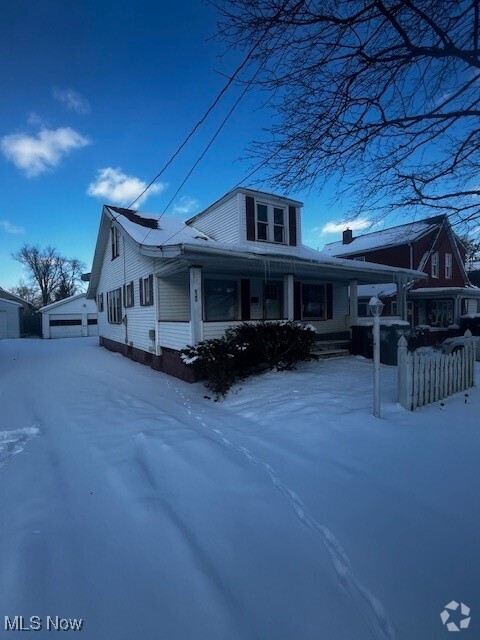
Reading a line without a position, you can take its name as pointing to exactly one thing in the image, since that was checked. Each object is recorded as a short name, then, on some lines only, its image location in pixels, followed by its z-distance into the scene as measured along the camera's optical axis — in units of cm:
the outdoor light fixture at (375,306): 480
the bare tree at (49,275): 4869
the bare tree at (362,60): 346
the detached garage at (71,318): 2741
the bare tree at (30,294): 4981
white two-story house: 848
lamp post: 462
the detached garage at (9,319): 2648
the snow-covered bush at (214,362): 670
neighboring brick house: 1848
